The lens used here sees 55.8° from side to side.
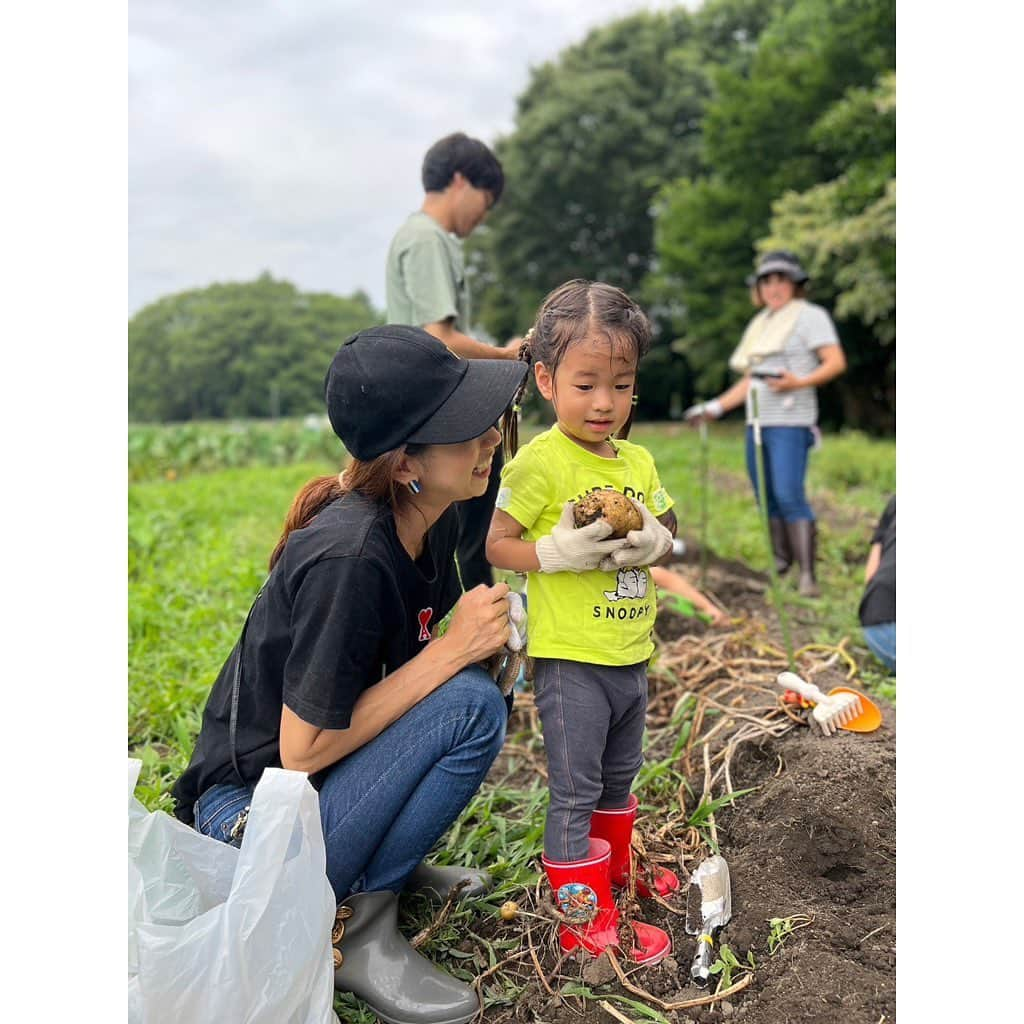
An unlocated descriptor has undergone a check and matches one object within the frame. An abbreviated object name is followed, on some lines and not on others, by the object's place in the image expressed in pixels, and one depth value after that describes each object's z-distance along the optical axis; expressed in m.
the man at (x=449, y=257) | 2.99
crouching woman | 1.61
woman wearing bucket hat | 4.50
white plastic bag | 1.35
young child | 1.77
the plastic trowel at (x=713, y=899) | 1.83
